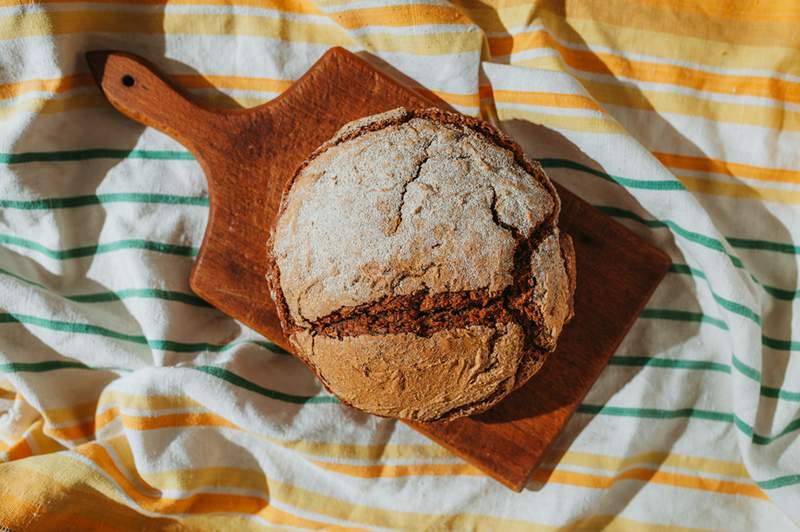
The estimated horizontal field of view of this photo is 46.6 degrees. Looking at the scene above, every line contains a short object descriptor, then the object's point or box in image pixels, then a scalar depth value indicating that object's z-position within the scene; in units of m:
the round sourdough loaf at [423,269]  0.56
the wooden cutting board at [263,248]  0.67
